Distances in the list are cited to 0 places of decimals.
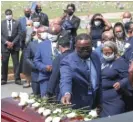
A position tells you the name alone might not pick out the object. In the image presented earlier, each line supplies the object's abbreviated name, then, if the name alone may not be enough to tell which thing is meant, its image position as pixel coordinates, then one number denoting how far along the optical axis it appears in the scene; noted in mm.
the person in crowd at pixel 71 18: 13840
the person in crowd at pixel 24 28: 13946
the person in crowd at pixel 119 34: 10193
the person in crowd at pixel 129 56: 7469
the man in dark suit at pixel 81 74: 6042
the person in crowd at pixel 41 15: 15429
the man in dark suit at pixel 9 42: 13968
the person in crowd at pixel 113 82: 7423
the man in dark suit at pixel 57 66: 7226
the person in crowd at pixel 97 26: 12497
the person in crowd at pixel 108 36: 9608
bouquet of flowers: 5293
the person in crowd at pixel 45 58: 8712
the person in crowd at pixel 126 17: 12303
